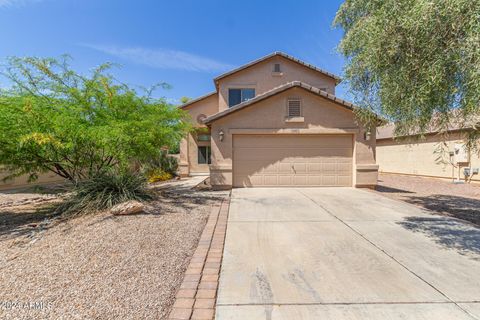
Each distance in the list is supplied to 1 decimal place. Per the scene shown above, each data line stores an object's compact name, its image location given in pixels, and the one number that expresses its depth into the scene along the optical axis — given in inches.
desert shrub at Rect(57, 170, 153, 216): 257.8
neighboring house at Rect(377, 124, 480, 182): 539.5
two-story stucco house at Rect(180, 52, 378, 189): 403.5
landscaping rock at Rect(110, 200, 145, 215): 234.5
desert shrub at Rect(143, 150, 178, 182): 582.6
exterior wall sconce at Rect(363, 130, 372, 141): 397.7
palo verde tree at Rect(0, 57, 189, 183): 228.8
